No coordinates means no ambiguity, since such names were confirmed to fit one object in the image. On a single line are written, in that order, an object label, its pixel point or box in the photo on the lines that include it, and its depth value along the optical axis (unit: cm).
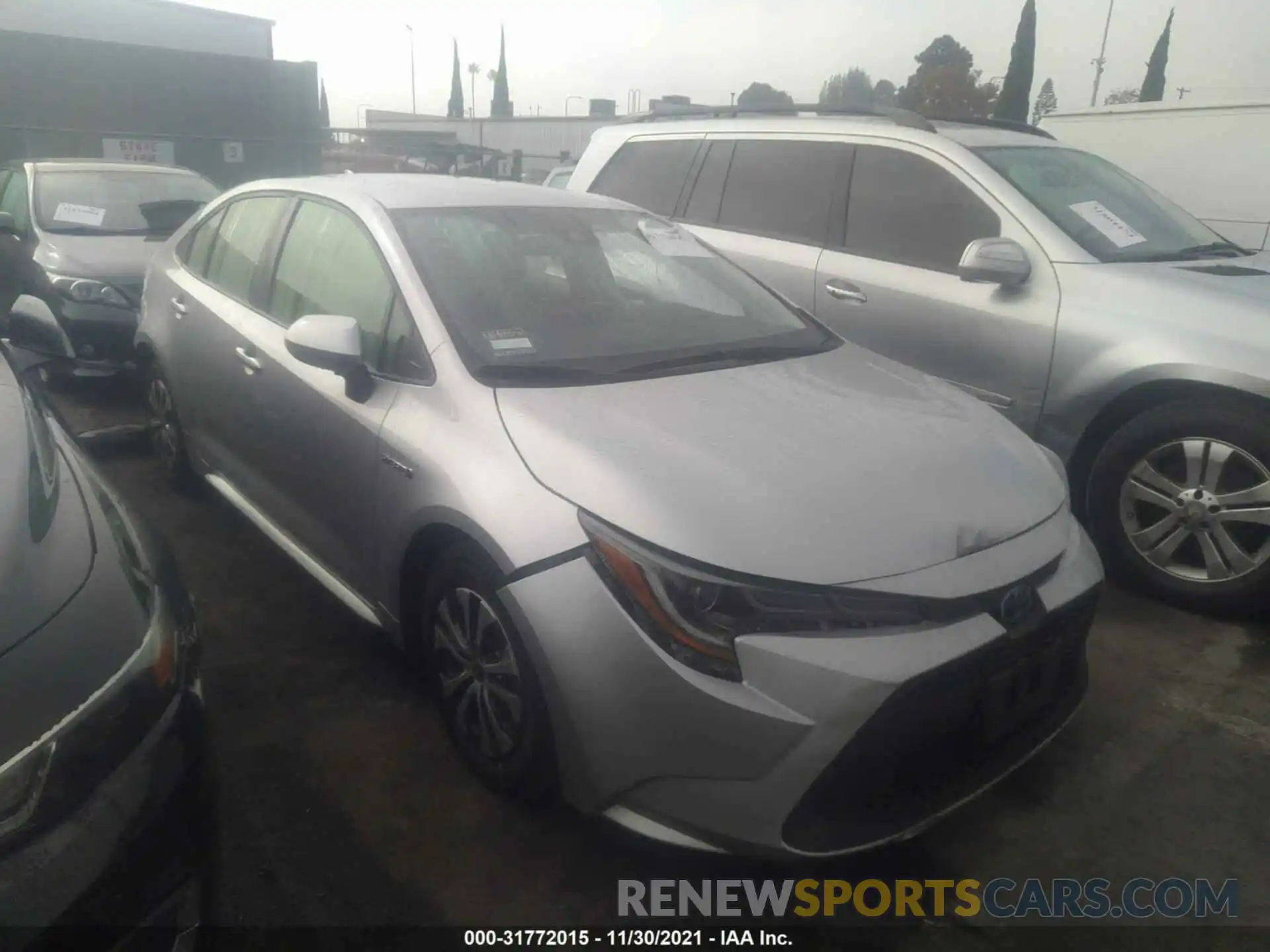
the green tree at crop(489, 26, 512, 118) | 6744
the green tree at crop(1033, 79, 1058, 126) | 5505
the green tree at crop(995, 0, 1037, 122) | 3562
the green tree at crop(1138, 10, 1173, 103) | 3553
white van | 991
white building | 3734
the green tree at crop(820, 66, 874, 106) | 5462
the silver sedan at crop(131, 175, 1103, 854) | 188
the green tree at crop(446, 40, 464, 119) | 7362
